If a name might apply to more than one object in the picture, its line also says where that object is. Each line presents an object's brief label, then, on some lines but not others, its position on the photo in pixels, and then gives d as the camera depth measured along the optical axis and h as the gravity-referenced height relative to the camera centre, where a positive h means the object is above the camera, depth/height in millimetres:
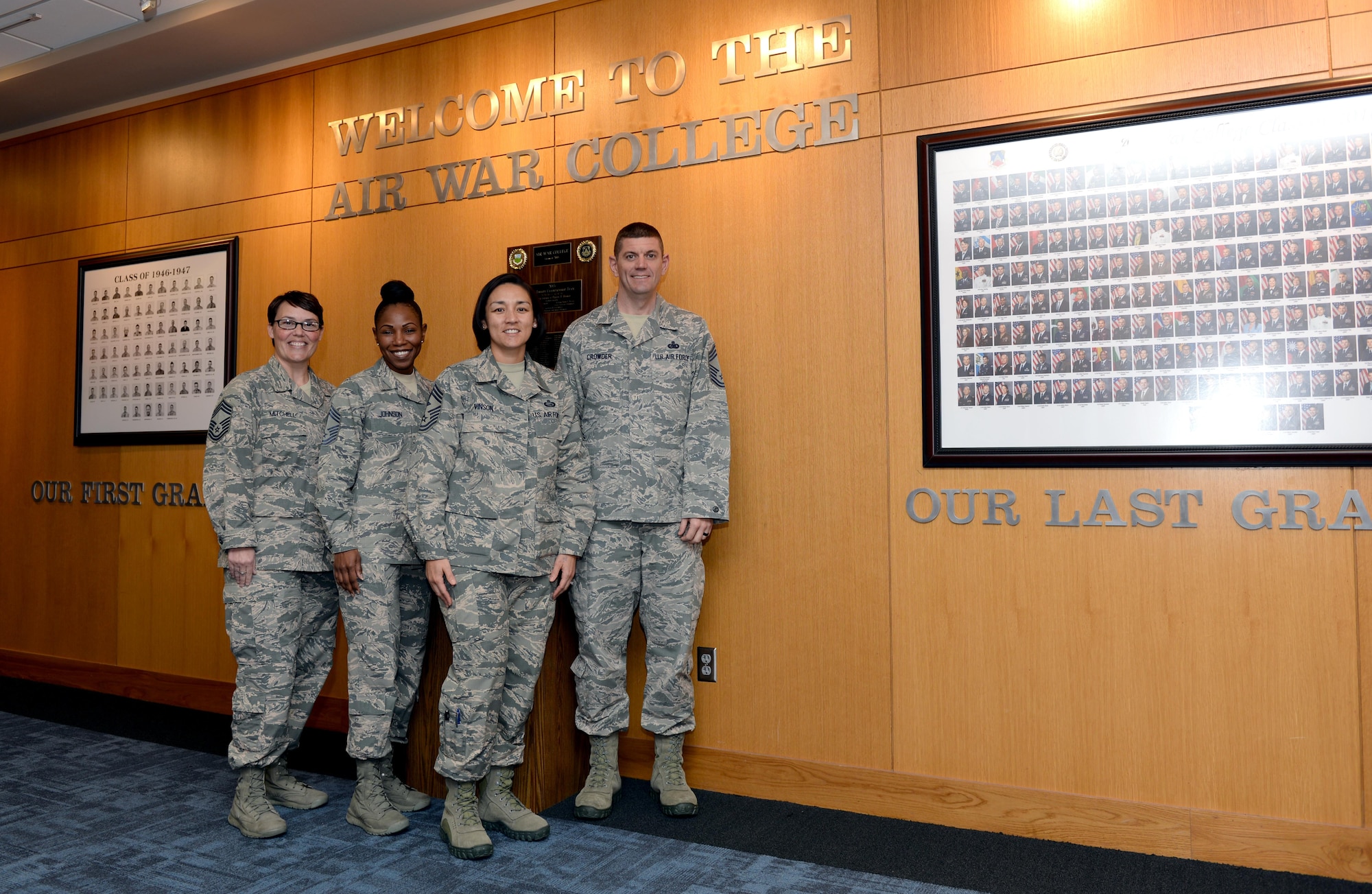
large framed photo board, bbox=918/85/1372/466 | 2574 +575
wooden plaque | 3602 +811
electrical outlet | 3367 -696
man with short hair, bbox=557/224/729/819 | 3074 -86
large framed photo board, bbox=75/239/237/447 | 4625 +740
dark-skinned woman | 2906 -212
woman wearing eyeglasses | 2930 -244
